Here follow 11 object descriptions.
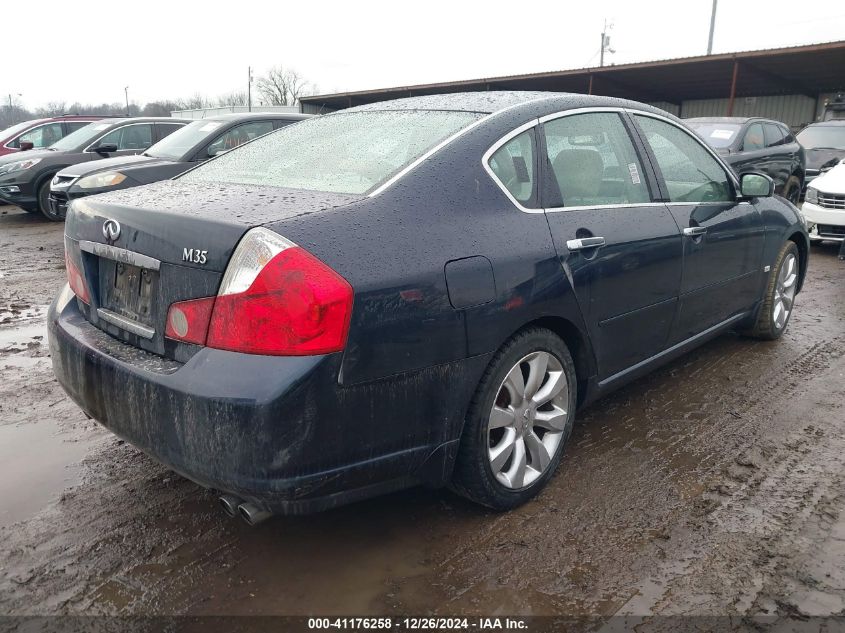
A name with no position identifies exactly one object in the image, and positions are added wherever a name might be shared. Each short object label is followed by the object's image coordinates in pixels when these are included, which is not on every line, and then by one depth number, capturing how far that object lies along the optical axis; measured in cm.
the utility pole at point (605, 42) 4322
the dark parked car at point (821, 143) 1235
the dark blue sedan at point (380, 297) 194
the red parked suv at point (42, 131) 1337
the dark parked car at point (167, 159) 742
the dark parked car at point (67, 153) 1025
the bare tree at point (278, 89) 7925
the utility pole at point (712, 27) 2828
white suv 823
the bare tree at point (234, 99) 8400
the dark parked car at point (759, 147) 996
